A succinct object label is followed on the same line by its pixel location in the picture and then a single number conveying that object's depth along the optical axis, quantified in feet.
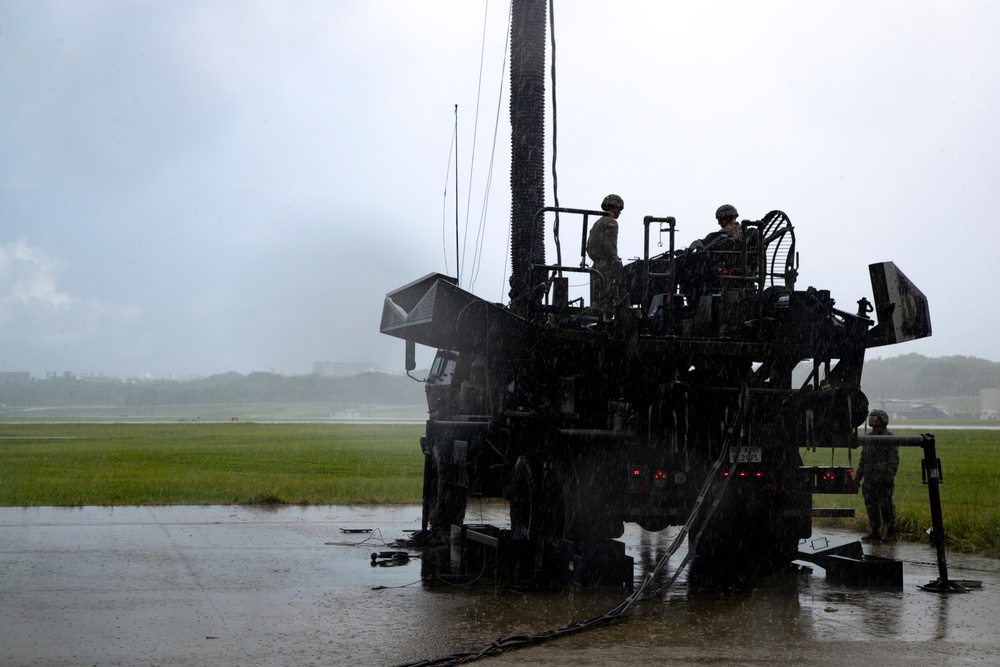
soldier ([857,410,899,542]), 43.86
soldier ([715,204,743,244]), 35.47
